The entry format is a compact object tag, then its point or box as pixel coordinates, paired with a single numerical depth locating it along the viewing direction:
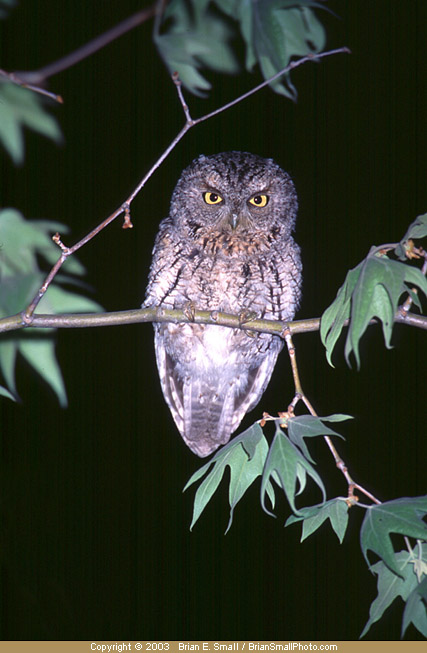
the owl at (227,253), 3.94
